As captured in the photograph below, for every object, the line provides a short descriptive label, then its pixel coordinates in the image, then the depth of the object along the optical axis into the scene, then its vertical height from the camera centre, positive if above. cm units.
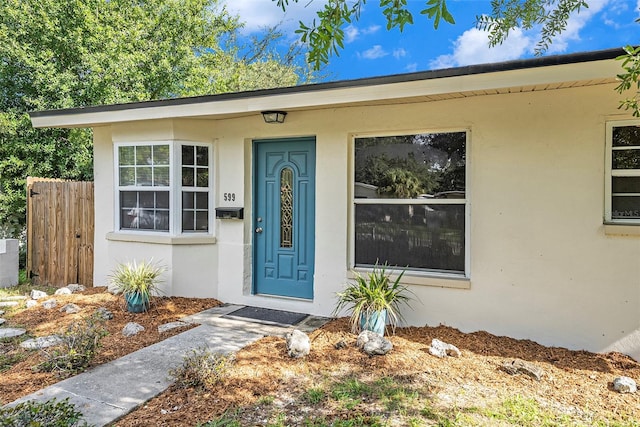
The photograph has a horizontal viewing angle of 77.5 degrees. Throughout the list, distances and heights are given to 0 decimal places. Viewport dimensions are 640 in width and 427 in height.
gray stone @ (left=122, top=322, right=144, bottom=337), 467 -146
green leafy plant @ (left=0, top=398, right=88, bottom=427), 235 -127
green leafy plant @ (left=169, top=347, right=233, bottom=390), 335 -141
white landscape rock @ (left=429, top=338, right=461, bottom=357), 401 -143
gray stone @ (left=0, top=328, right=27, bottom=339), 470 -153
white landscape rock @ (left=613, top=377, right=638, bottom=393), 336 -149
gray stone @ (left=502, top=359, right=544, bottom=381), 357 -146
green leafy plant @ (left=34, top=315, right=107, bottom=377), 364 -138
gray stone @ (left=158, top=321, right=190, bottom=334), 482 -148
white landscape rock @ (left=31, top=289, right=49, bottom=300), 641 -144
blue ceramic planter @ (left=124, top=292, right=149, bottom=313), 547 -133
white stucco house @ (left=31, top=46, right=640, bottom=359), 414 +19
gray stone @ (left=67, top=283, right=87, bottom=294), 681 -142
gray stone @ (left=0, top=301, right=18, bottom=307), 605 -151
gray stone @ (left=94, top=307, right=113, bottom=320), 511 -143
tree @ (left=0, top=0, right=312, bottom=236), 968 +392
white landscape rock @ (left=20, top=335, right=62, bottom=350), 430 -151
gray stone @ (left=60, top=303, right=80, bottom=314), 551 -144
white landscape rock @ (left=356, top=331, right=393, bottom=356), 398 -138
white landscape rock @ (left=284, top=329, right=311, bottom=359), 393 -137
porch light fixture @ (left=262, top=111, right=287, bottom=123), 542 +125
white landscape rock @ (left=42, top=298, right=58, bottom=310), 579 -144
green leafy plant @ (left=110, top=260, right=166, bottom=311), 546 -106
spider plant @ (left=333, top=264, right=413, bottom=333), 445 -102
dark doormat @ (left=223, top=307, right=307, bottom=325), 518 -147
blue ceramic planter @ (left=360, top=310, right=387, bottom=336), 444 -127
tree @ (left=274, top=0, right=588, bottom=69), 236 +124
